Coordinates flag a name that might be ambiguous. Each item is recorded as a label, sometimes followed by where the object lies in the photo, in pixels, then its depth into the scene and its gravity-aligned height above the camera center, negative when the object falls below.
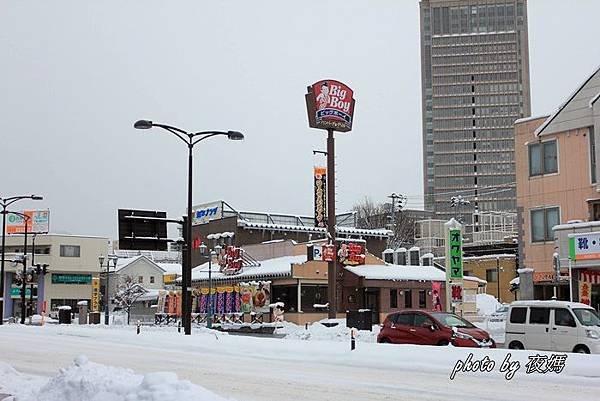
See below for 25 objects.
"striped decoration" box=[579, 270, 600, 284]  32.97 +0.68
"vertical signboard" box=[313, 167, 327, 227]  54.72 +6.25
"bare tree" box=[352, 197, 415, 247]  107.94 +9.40
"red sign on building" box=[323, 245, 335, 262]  46.44 +2.36
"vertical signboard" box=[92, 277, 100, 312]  71.94 -0.02
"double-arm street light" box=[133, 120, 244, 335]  34.01 +5.50
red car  26.53 -1.17
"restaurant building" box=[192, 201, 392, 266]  71.88 +5.89
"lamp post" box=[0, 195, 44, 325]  52.90 +6.10
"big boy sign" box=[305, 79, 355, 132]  48.38 +10.85
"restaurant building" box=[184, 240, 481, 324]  52.25 +0.50
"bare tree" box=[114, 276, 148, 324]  82.69 +0.36
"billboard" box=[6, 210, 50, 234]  97.94 +8.51
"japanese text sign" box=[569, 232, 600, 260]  31.27 +1.77
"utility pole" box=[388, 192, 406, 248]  98.44 +8.73
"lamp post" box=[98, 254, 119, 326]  103.50 +4.70
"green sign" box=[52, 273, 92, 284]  91.85 +1.93
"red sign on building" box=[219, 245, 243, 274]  57.31 +2.37
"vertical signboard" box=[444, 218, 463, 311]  37.04 +1.54
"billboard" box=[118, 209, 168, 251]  39.91 +3.08
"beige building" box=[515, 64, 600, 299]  39.62 +5.74
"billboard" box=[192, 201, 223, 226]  77.94 +7.80
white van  23.64 -0.95
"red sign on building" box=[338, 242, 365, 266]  54.31 +2.64
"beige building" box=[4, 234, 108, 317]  89.94 +2.93
